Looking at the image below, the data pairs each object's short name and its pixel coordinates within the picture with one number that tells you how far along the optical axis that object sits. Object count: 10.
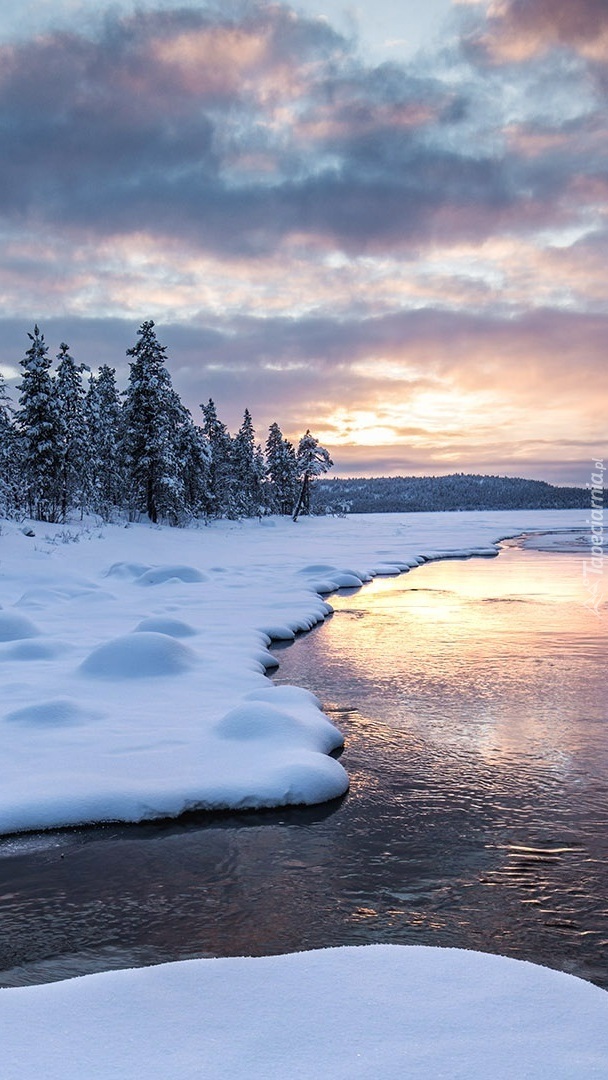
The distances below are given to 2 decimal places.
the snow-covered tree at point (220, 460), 54.94
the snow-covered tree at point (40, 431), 32.72
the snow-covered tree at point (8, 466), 28.05
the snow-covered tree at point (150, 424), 37.50
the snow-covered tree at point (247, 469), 58.67
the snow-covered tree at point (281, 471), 67.19
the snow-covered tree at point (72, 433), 34.50
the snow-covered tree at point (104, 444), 43.47
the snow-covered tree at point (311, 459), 60.88
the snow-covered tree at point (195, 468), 44.97
